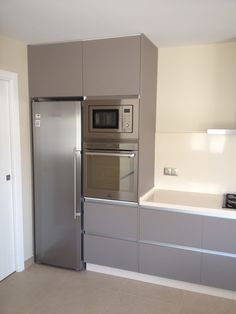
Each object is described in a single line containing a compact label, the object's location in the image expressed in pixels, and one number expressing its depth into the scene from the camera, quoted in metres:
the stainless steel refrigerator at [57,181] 2.92
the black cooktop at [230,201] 2.64
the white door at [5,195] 2.81
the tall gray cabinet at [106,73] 2.68
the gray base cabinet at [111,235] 2.86
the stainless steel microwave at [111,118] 2.71
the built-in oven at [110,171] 2.78
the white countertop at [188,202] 2.56
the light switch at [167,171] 3.24
